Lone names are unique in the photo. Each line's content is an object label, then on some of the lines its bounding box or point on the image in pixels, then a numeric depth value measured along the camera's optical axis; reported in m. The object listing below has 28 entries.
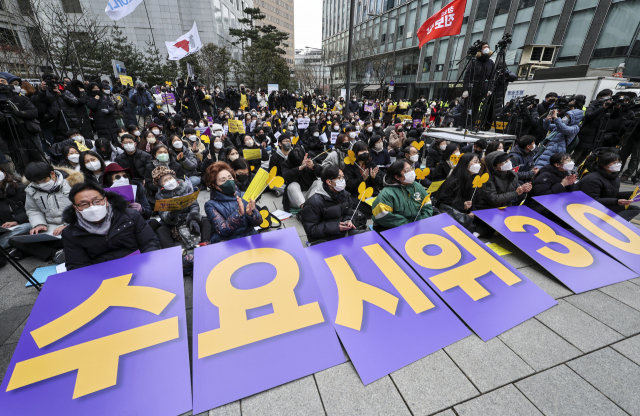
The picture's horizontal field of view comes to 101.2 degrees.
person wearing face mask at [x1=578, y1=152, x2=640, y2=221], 3.89
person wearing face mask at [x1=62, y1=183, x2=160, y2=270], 2.34
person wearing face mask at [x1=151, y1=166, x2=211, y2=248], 3.42
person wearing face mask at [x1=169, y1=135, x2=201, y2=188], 5.88
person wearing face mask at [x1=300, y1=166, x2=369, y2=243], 3.11
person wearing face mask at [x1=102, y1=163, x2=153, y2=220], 3.88
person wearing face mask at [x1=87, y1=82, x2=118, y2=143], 8.05
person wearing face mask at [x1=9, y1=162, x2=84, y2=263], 3.33
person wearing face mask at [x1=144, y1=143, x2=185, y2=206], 5.02
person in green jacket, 3.26
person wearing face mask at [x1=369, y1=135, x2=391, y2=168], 5.84
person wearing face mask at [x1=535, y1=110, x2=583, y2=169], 5.96
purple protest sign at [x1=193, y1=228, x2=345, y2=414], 1.70
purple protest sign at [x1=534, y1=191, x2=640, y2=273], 3.15
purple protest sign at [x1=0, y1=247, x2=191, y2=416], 1.48
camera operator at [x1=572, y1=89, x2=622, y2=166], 6.43
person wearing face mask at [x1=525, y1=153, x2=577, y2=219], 3.94
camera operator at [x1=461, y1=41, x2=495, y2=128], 6.04
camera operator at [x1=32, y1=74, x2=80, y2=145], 6.80
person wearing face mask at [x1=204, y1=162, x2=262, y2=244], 2.96
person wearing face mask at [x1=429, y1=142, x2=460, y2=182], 4.89
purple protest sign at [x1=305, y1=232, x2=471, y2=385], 1.94
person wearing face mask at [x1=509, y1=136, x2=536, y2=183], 4.90
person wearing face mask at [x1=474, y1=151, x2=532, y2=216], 3.83
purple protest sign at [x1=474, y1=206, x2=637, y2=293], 2.84
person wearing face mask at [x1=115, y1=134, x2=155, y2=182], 5.29
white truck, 9.71
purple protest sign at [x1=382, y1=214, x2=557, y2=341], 2.30
